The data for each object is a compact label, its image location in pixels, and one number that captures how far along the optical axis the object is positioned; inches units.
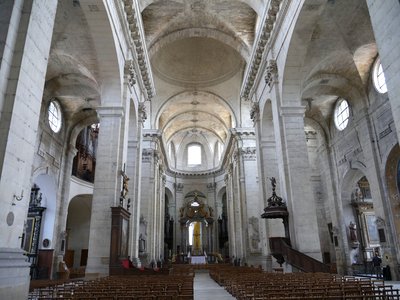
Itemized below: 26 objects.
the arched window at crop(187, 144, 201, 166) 1625.2
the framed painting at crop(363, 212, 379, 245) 811.0
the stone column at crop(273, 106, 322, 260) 458.0
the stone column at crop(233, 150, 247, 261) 969.5
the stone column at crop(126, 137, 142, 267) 599.0
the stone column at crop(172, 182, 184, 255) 1440.7
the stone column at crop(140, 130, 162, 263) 907.7
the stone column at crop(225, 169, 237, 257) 1178.0
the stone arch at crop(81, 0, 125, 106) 434.3
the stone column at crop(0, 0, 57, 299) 178.2
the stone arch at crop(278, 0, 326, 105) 441.7
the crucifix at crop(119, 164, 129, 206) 485.9
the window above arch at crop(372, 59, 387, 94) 625.6
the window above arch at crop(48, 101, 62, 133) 756.6
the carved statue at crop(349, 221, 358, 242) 797.4
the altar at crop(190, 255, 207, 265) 1259.2
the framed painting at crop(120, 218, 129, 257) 467.0
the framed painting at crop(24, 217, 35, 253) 697.6
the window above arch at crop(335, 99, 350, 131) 767.7
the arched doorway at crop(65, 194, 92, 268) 985.5
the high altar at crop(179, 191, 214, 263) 1446.9
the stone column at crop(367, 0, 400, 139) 204.4
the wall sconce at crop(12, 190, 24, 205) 188.3
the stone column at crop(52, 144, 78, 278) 748.0
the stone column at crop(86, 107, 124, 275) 441.7
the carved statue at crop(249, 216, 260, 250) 901.2
